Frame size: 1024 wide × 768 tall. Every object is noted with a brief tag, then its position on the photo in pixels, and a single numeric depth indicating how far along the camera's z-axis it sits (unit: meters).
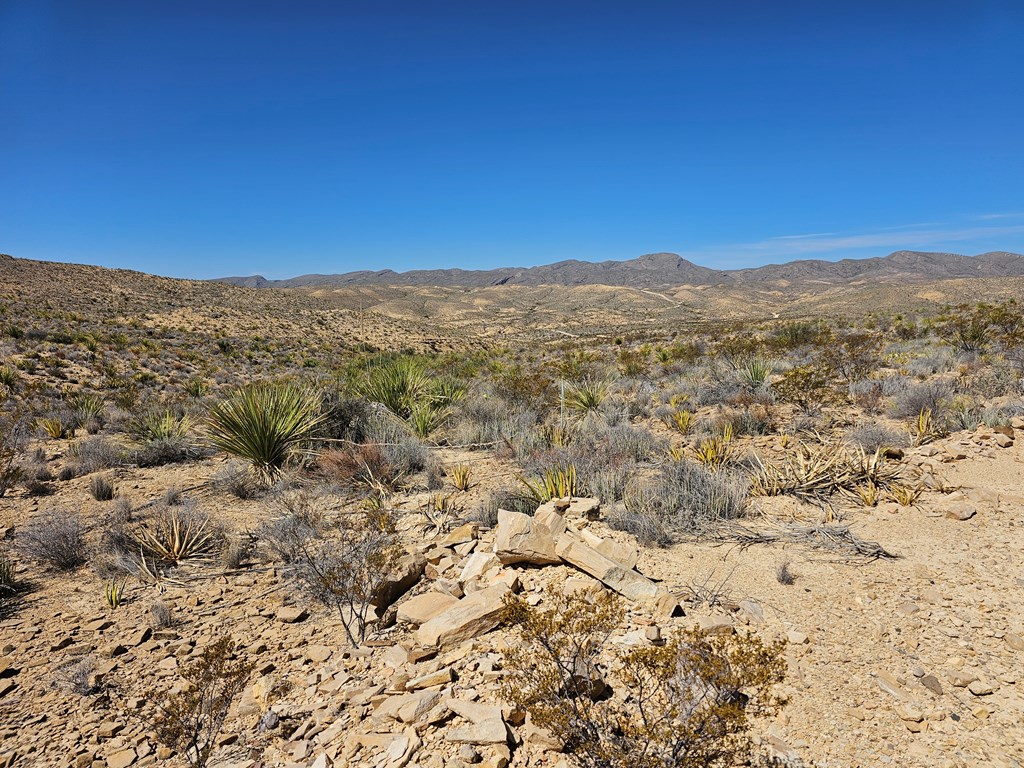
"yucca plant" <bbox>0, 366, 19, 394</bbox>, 14.94
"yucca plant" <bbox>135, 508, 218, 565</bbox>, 5.04
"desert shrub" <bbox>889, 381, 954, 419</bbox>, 7.71
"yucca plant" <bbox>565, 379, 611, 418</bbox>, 10.05
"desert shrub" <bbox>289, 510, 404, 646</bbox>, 3.89
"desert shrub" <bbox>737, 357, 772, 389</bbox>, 10.45
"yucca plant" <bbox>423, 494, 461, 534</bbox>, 5.33
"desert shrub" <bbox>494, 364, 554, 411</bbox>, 10.34
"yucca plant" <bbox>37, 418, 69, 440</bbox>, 9.64
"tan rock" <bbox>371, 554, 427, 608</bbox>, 4.06
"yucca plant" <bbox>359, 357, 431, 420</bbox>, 9.80
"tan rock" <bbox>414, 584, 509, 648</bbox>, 3.43
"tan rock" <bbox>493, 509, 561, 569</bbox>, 4.24
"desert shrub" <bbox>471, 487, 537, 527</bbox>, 5.52
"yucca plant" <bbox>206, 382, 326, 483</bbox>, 7.07
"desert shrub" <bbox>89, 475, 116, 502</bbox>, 6.59
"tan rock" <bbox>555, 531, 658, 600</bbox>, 3.72
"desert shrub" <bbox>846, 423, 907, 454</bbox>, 6.62
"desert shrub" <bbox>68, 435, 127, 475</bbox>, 7.64
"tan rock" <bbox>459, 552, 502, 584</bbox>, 4.27
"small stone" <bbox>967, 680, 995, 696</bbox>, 2.70
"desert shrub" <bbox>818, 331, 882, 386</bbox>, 11.13
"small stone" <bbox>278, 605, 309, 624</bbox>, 4.07
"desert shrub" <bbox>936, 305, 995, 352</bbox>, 13.23
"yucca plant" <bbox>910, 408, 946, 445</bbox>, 6.89
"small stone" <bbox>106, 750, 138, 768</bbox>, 2.76
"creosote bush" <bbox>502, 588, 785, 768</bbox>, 2.23
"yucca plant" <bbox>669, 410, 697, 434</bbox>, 8.41
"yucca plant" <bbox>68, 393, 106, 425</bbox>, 10.71
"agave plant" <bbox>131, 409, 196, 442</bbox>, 8.71
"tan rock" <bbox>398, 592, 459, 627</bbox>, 3.79
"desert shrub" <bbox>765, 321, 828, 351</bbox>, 16.55
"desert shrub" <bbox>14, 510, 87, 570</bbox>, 4.95
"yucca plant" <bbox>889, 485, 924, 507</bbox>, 5.22
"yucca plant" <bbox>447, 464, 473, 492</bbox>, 6.59
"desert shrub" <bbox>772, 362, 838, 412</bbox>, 8.74
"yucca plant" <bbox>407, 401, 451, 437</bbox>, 8.92
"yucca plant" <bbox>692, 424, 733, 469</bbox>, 6.63
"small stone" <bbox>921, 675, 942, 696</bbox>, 2.73
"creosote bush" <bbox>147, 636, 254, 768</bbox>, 2.77
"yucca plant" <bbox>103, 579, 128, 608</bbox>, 4.29
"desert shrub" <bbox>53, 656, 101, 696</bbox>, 3.28
